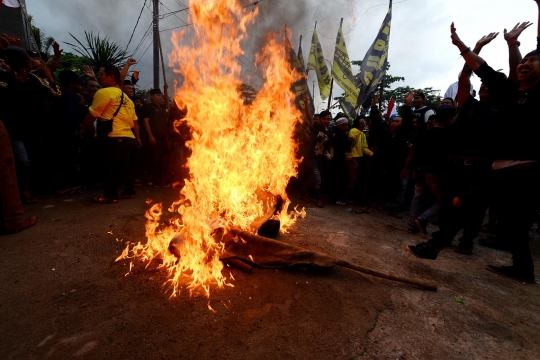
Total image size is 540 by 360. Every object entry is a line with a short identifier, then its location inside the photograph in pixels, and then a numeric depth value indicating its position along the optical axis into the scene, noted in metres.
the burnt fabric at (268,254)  3.36
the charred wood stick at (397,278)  3.24
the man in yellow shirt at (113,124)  5.13
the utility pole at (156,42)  13.25
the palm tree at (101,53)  15.64
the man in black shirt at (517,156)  3.40
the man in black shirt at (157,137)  7.48
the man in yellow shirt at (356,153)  7.63
